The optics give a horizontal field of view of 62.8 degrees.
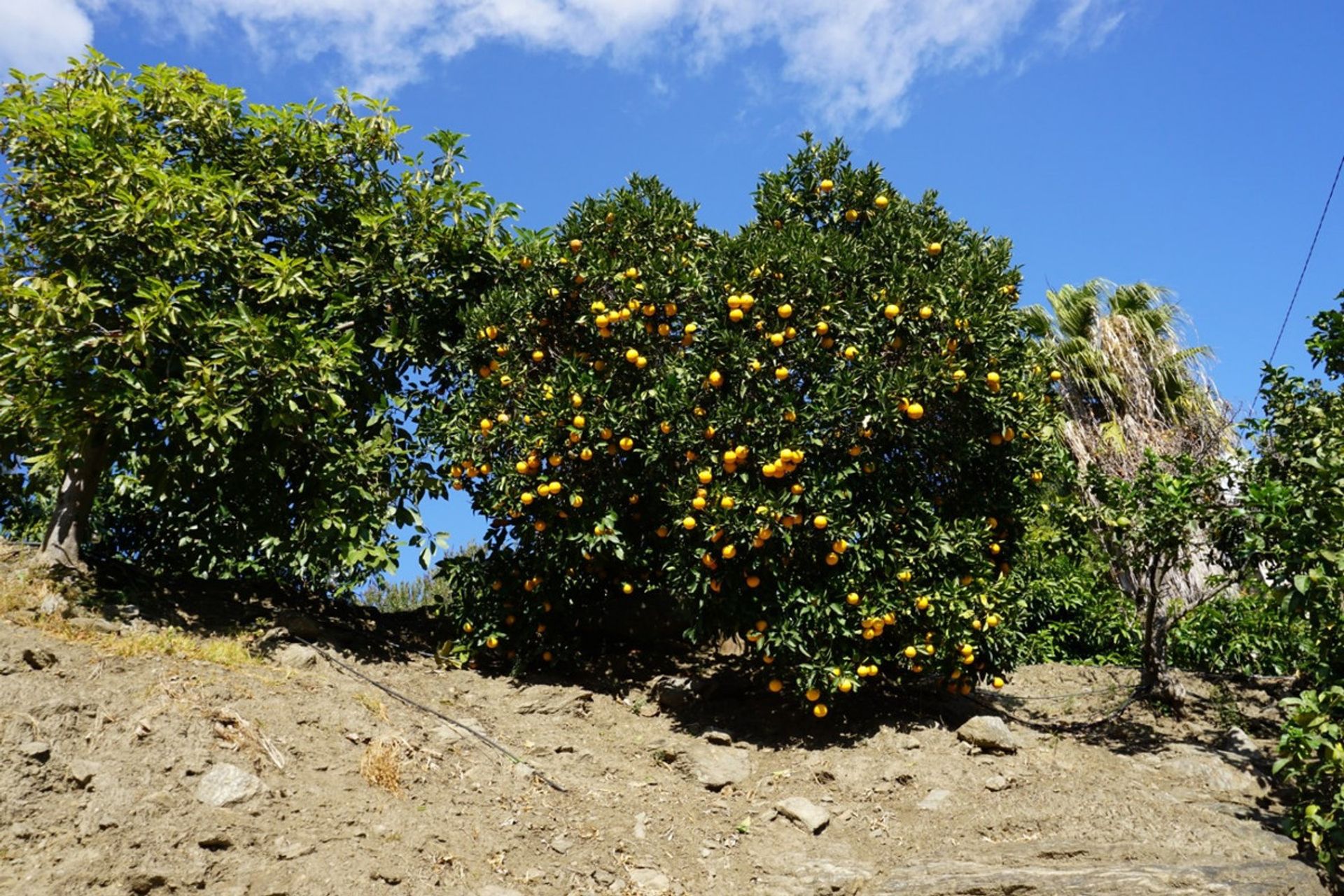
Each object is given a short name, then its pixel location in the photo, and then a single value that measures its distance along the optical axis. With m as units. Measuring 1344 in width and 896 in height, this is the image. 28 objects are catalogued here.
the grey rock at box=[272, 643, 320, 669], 7.97
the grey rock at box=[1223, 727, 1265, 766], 8.05
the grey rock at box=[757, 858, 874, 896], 6.42
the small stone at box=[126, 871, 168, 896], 5.37
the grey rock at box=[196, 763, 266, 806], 6.04
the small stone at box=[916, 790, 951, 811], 7.24
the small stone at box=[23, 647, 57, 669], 6.70
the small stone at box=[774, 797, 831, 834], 7.09
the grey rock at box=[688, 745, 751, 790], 7.65
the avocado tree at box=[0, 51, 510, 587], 7.91
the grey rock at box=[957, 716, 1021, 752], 7.83
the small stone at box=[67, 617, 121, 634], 7.74
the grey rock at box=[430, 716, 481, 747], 7.50
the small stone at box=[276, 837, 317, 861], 5.79
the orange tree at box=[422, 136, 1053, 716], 7.65
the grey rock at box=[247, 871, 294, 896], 5.52
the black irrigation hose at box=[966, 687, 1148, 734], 8.85
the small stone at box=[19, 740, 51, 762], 5.85
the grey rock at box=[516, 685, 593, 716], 8.45
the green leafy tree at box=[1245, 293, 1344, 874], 6.53
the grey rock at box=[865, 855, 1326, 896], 6.15
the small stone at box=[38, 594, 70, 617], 7.78
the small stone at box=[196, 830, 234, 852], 5.72
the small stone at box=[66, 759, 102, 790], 5.88
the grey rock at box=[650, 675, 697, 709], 8.79
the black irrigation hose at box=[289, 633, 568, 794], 7.35
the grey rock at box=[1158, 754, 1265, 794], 7.66
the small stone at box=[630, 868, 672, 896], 6.34
